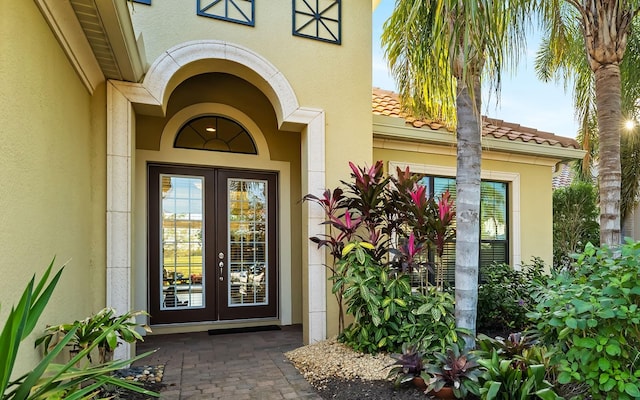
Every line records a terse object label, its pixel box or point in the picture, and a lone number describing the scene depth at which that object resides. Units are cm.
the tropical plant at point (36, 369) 177
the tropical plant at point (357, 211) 513
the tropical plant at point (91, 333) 303
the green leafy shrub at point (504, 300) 588
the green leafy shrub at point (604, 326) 262
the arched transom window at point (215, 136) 646
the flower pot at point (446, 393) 340
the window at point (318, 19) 541
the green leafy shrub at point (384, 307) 439
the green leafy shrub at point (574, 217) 1212
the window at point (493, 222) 787
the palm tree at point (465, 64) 346
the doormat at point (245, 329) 637
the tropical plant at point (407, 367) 364
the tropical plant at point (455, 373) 332
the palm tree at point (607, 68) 486
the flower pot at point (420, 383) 361
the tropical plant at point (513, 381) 300
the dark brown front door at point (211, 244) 632
